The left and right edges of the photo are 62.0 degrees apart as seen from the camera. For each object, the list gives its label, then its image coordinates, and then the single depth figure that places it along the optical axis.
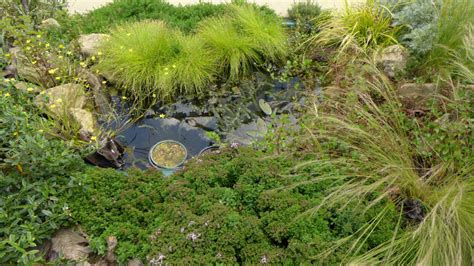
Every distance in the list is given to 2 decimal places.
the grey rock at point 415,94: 3.14
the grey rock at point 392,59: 3.62
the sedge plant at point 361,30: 3.85
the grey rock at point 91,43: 3.89
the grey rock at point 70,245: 2.25
